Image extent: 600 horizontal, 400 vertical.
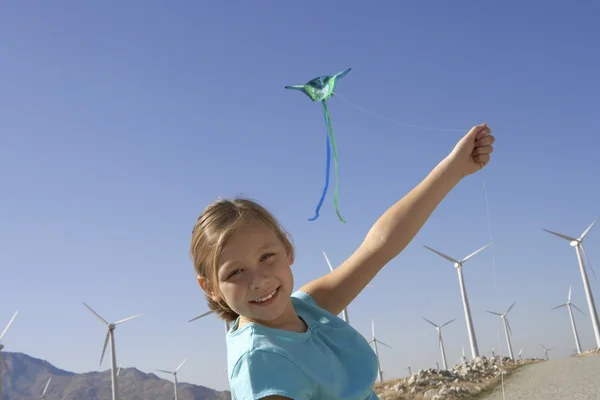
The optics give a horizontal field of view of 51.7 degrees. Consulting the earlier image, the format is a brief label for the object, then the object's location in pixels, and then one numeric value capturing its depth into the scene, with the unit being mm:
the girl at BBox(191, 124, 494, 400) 1902
